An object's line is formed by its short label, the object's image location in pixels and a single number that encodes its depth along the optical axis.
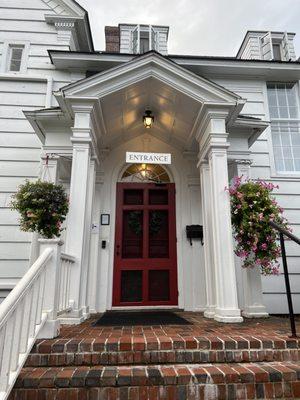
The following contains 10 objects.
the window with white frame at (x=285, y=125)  5.62
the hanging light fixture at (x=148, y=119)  4.43
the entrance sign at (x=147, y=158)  4.05
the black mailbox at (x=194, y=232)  4.77
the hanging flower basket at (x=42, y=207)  3.49
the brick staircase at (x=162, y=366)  1.99
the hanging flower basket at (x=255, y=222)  3.73
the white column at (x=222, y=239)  3.32
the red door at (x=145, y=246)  4.62
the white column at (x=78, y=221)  3.25
